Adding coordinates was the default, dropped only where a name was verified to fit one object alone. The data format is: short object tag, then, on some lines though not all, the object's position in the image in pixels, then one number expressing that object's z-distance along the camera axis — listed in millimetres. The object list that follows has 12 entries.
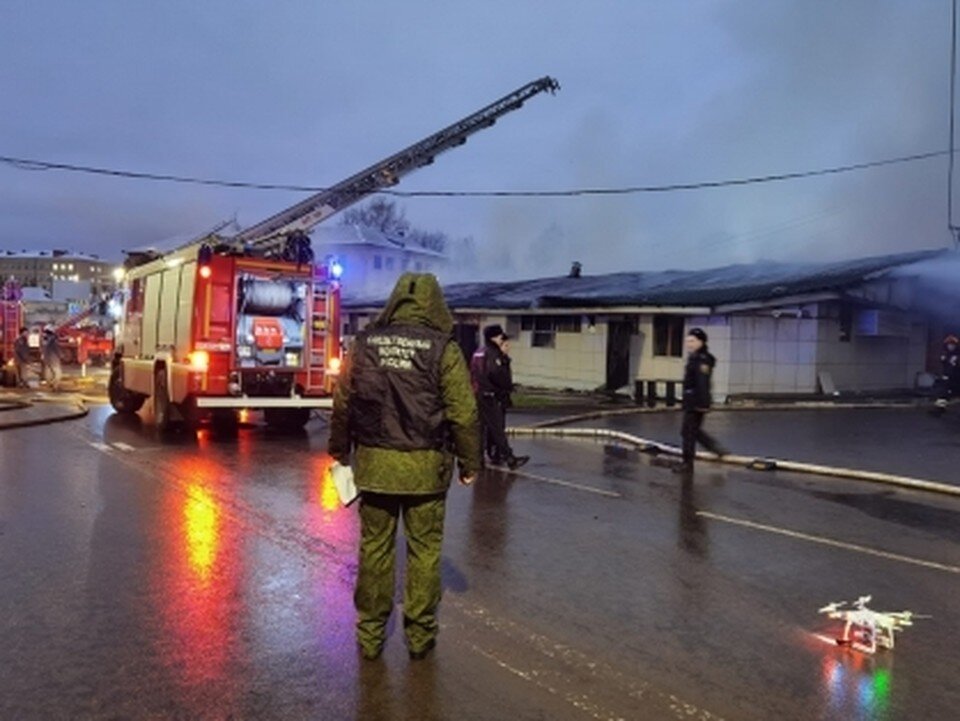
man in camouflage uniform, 4211
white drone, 4613
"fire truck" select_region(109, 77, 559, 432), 12883
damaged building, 21844
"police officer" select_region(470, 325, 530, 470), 10539
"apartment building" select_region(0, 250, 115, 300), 138375
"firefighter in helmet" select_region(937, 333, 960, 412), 22453
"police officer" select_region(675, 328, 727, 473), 11047
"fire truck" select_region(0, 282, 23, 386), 24328
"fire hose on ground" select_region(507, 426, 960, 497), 9984
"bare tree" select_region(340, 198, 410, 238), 71750
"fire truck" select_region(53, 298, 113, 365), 37562
